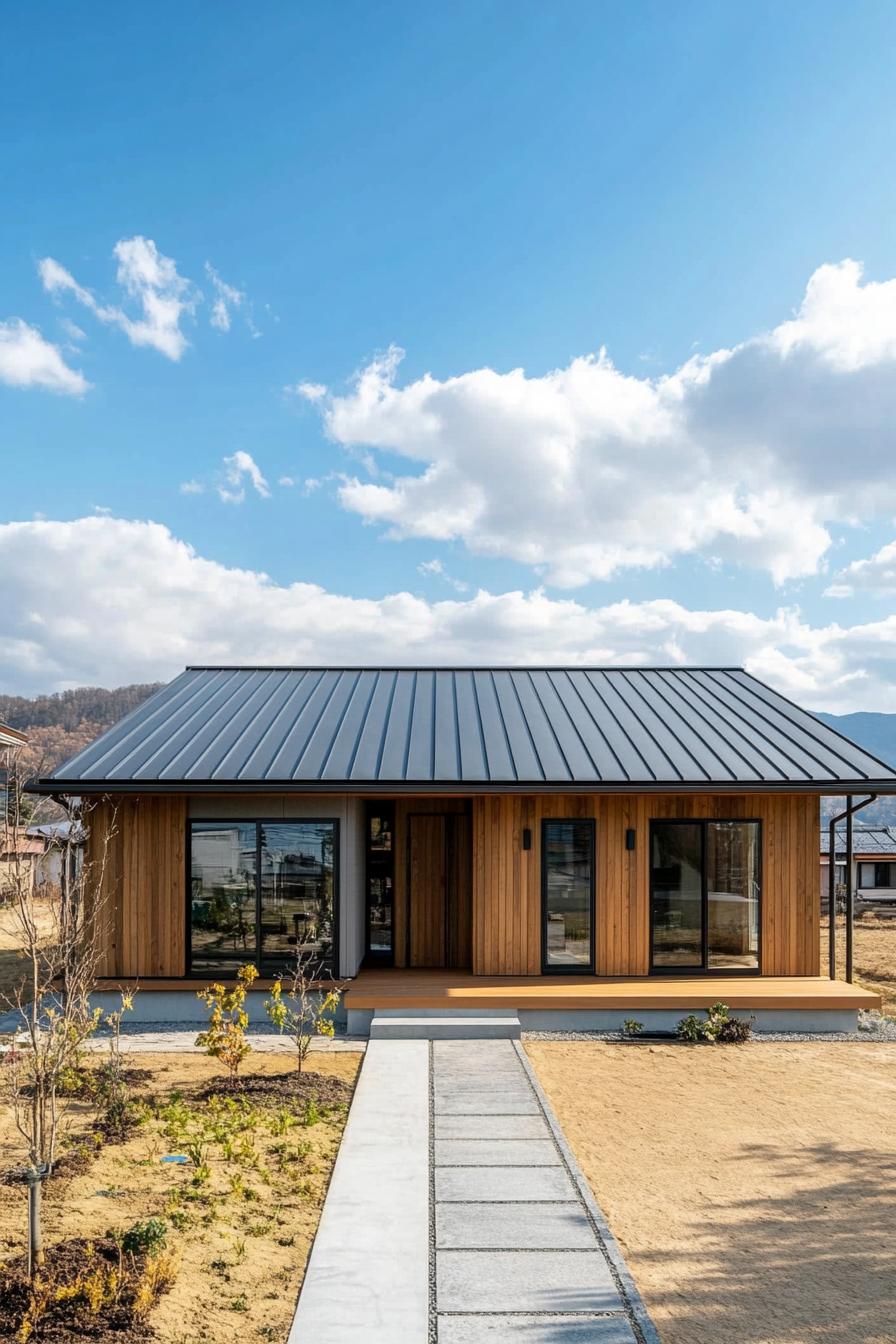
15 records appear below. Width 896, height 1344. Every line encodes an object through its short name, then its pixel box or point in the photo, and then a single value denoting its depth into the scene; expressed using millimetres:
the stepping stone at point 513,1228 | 4730
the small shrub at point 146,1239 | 4301
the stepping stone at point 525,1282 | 4086
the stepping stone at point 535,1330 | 3775
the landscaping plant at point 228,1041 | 7500
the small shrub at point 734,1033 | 9617
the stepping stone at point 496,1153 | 5969
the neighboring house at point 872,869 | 22906
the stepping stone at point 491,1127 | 6527
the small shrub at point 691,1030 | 9586
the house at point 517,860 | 10461
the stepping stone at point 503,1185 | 5379
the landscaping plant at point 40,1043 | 4445
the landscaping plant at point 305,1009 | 8445
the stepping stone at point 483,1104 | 7070
